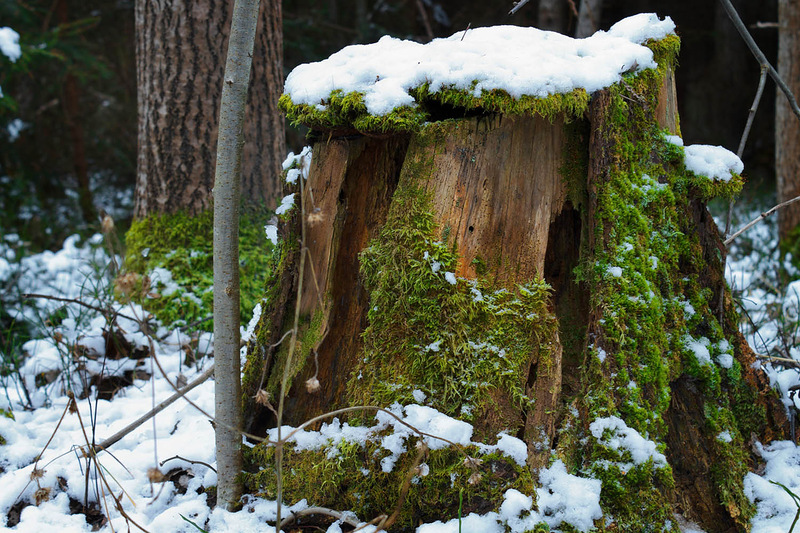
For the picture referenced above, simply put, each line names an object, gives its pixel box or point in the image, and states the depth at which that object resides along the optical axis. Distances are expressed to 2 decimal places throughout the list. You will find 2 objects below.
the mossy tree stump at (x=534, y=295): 3.97
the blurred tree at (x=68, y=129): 10.24
